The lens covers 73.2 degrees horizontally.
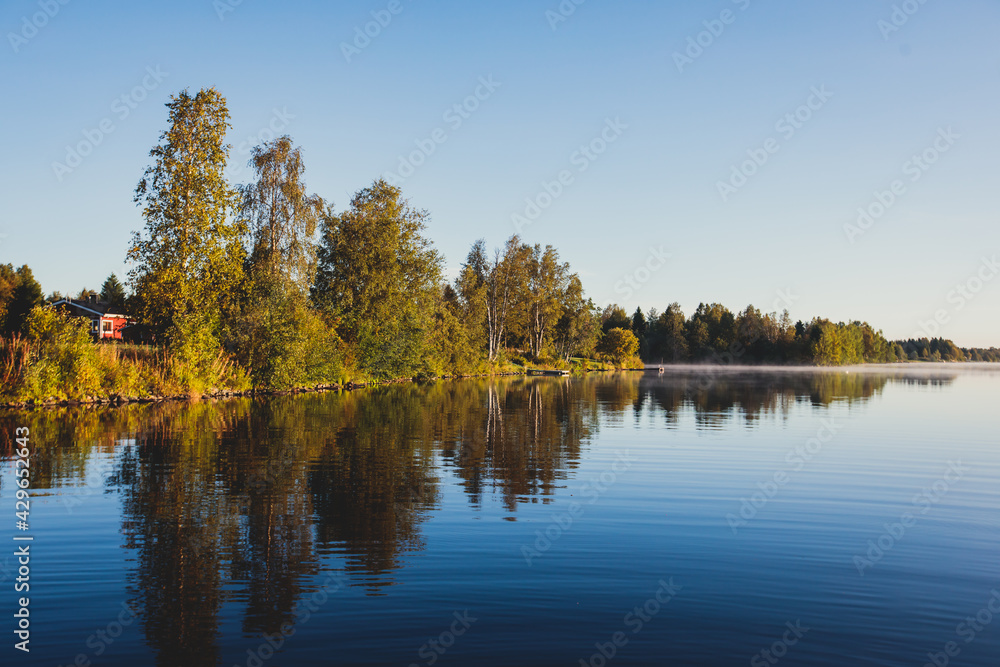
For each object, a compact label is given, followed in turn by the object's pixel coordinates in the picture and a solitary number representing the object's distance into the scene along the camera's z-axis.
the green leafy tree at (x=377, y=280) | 55.38
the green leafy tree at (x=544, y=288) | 97.00
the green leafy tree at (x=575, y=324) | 104.19
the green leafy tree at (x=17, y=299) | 58.25
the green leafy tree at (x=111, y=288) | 100.25
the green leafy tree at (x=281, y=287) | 41.91
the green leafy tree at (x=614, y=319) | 154.38
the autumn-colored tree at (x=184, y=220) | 37.38
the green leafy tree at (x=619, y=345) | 124.49
